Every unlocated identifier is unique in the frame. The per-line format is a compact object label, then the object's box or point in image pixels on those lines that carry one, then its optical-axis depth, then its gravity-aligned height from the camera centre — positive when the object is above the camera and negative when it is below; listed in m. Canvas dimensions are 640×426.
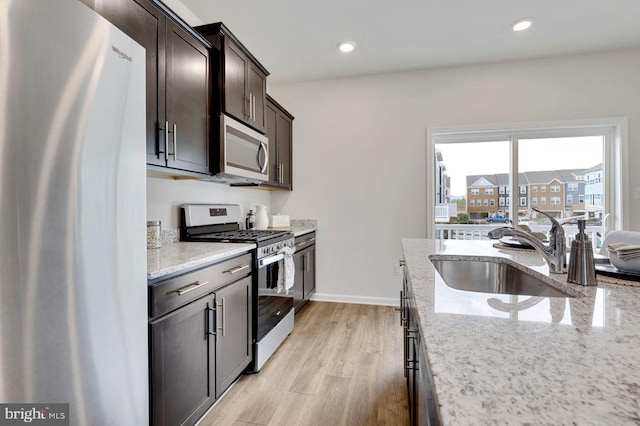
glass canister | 1.84 -0.12
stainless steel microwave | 2.06 +0.46
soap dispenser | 0.96 -0.16
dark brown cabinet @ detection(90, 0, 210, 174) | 1.47 +0.76
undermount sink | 1.39 -0.31
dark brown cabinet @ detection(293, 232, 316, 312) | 3.02 -0.61
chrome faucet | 1.12 -0.12
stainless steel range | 2.05 -0.38
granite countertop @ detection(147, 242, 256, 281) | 1.25 -0.21
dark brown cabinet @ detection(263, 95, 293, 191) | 3.12 +0.78
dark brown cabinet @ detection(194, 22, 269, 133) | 2.06 +1.02
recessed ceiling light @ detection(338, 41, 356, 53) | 2.82 +1.59
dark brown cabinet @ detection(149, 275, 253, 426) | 1.24 -0.68
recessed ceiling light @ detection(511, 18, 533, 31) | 2.47 +1.57
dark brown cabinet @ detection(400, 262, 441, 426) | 0.62 -0.45
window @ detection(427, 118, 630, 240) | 3.06 +0.54
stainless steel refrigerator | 0.69 +0.01
